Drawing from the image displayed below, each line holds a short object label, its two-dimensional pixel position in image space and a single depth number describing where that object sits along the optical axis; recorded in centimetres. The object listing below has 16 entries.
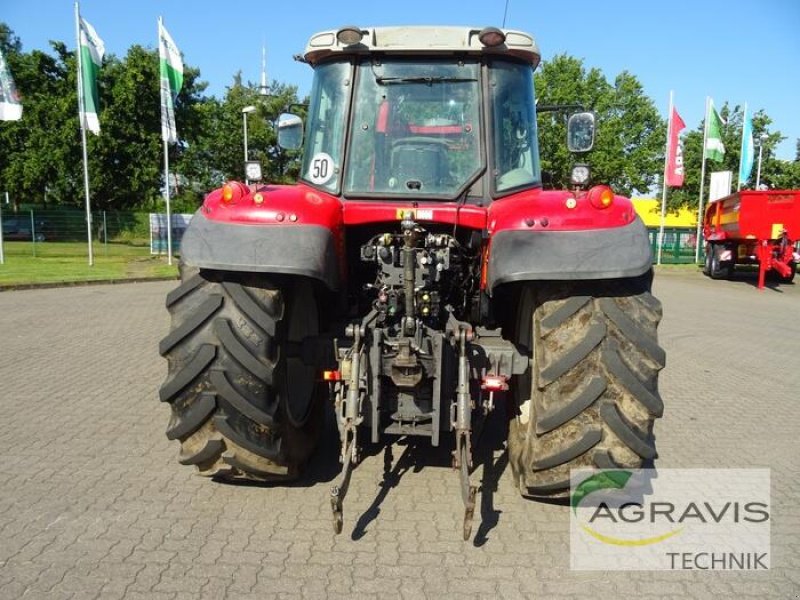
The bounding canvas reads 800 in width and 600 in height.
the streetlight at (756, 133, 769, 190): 3439
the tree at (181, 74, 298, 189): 4472
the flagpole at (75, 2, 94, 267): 1791
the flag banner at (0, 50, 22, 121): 1716
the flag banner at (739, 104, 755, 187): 2672
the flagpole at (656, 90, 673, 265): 2763
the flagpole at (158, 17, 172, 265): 2030
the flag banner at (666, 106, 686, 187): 2542
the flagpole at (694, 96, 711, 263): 2891
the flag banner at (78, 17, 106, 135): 1811
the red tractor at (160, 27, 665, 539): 338
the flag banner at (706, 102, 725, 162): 2666
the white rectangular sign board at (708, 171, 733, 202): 2577
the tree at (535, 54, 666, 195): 3978
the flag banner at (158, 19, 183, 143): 1945
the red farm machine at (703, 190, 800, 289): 1862
